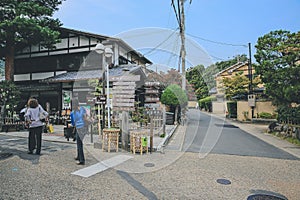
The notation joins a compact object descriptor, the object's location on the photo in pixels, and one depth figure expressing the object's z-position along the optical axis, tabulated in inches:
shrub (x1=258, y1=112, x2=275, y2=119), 615.5
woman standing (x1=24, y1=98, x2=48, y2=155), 219.8
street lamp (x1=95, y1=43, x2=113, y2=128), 267.7
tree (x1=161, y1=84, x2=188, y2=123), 539.2
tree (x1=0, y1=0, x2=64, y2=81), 416.1
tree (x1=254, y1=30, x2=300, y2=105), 341.4
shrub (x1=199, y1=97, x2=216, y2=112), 1095.5
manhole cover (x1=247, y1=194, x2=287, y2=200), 133.4
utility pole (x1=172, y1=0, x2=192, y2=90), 540.3
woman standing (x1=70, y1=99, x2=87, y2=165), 194.9
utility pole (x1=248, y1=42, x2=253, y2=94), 716.0
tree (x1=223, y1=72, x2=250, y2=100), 819.4
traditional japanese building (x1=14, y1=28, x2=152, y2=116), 507.8
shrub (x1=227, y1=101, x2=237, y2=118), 772.0
